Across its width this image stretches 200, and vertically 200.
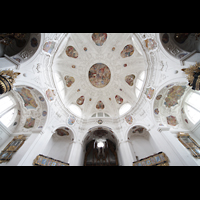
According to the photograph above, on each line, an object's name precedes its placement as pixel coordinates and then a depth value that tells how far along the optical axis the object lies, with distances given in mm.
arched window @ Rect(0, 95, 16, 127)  7516
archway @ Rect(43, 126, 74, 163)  10362
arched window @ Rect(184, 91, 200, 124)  7750
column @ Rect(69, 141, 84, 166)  9294
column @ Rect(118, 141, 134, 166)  9117
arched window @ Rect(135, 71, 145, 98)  12456
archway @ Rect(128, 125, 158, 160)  10094
